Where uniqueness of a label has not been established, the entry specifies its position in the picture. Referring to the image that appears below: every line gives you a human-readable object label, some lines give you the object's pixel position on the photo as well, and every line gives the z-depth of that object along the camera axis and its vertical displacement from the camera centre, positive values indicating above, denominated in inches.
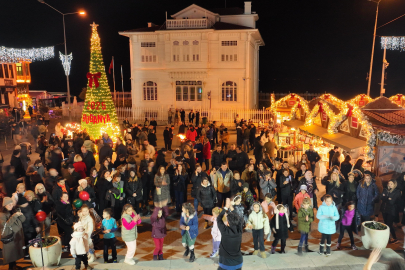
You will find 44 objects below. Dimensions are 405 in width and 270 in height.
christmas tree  629.6 -9.5
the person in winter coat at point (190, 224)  263.4 -103.7
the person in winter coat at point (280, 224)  270.1 -107.7
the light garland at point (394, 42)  784.7 +113.0
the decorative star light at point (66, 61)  839.0 +80.8
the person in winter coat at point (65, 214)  282.5 -101.3
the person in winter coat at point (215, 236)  264.8 -115.6
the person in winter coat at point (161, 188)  325.7 -94.4
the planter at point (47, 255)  254.2 -122.6
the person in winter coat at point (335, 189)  312.3 -92.0
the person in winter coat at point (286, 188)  342.3 -98.6
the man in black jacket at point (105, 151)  459.2 -79.3
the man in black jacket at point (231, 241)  215.6 -96.9
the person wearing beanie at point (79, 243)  243.1 -108.6
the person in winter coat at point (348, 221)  285.9 -111.5
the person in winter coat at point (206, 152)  513.1 -92.1
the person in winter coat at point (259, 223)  265.0 -103.9
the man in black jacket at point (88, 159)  422.0 -82.9
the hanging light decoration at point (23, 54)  1046.4 +136.5
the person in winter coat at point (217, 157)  428.5 -83.3
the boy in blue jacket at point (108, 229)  253.9 -103.0
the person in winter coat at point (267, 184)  340.5 -93.9
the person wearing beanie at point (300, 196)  308.7 -96.2
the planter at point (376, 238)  278.4 -122.7
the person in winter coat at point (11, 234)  249.9 -105.0
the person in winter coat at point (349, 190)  316.2 -93.4
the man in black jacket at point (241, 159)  424.2 -85.0
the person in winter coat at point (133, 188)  338.0 -96.2
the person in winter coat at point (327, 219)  271.4 -103.2
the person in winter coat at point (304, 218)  273.9 -103.5
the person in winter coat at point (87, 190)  305.1 -89.1
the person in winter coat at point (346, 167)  399.2 -90.8
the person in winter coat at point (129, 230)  256.5 -105.1
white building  1104.2 +106.8
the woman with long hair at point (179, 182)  363.9 -97.1
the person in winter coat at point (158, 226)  262.5 -104.0
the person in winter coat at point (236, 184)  339.0 -93.0
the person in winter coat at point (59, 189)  302.8 -87.0
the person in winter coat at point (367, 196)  305.9 -96.5
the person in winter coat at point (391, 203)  306.3 -103.5
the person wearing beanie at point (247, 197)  327.0 -102.7
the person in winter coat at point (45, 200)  298.2 -94.7
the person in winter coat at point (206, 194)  323.2 -98.9
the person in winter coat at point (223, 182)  354.9 -94.9
